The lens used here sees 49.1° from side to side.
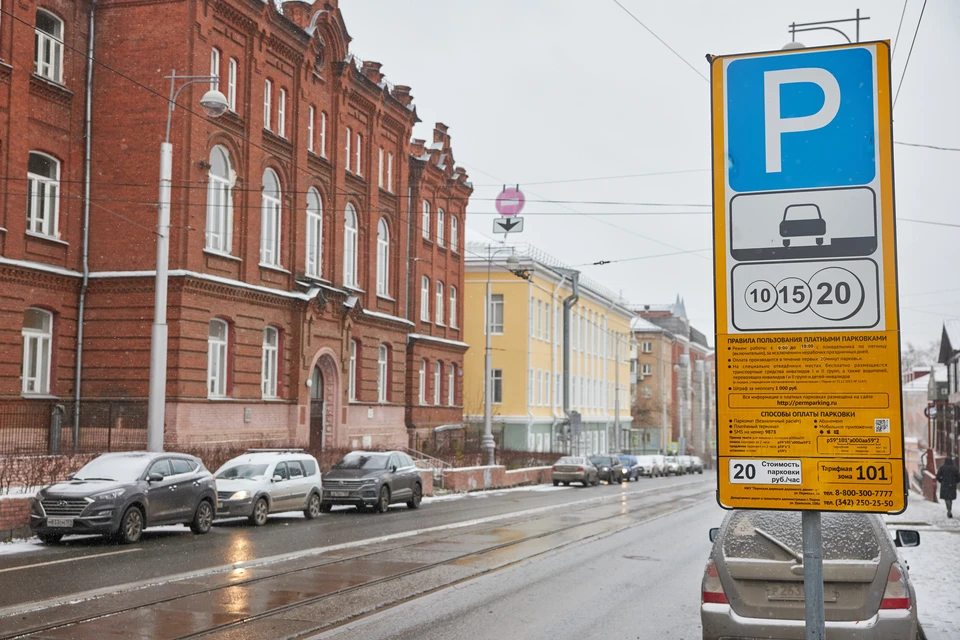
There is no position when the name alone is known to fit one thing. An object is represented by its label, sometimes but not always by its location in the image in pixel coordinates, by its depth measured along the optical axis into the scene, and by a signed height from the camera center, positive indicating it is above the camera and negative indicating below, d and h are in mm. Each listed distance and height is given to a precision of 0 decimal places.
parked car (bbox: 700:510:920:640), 7773 -1250
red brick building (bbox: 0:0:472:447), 29062 +6005
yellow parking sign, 4102 +540
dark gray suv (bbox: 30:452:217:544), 17672 -1538
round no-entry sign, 41844 +8418
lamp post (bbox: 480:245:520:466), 43281 -44
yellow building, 64938 +4288
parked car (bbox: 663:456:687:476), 74125 -3647
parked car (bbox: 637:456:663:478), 69706 -3377
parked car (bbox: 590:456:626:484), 52069 -2635
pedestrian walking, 28734 -1720
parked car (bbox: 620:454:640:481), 59406 -2903
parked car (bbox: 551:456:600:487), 47375 -2544
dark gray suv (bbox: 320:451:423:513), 26812 -1785
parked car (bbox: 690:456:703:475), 83806 -3968
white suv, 22422 -1616
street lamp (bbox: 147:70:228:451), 21641 +2221
